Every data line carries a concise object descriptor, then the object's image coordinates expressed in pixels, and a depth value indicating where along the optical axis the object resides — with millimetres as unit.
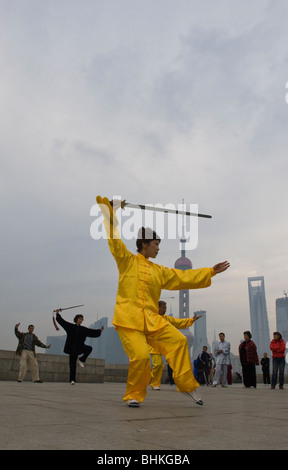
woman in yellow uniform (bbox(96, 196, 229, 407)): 4539
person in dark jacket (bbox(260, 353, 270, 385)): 17881
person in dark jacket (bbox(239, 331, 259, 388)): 12008
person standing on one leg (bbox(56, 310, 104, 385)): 9805
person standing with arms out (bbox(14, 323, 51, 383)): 10969
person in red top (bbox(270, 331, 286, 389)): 11703
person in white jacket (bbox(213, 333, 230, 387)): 12609
